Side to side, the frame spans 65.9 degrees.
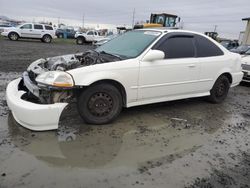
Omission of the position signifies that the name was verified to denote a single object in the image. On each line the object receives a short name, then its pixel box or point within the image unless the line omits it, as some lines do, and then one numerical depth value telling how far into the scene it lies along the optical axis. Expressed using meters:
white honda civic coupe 2.84
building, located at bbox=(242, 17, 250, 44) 22.28
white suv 18.51
